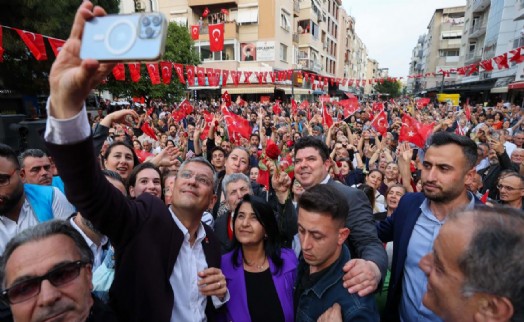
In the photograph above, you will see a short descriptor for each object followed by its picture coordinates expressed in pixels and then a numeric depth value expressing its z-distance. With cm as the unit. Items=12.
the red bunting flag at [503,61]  1248
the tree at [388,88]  7669
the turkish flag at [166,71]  1206
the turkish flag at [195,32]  1798
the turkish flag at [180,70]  1299
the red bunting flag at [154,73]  1136
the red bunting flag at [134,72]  1065
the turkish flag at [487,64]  1471
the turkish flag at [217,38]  1554
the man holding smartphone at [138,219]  113
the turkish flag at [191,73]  1359
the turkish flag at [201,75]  1419
